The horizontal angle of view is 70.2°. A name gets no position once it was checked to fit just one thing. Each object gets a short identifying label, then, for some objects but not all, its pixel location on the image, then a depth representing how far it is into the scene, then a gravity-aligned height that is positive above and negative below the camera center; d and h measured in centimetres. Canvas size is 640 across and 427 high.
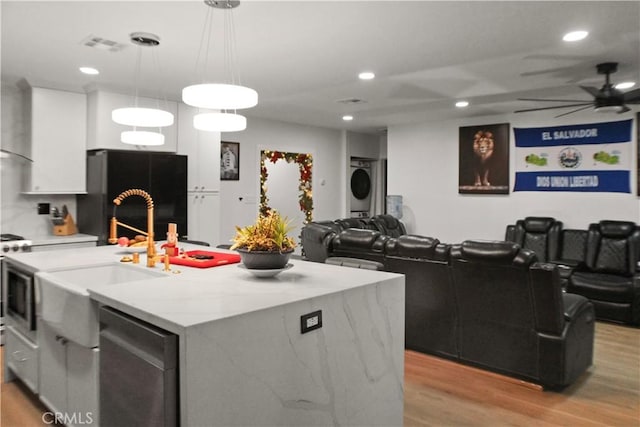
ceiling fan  448 +112
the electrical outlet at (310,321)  183 -47
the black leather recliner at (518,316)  310 -78
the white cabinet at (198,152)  603 +71
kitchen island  154 -54
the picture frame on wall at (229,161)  730 +71
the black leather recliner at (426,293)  358 -70
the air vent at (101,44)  366 +132
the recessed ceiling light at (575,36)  351 +136
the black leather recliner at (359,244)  399 -35
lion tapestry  717 +77
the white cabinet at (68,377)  218 -92
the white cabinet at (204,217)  620 -18
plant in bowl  220 -20
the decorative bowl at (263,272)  221 -33
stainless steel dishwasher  150 -61
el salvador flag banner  610 +72
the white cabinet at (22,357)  283 -103
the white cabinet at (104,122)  521 +94
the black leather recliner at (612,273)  482 -78
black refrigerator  519 +17
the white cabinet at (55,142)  504 +70
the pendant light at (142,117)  312 +60
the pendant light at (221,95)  246 +60
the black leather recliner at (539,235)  625 -39
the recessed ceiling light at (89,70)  450 +133
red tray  272 -35
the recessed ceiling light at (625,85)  522 +144
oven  273 -62
